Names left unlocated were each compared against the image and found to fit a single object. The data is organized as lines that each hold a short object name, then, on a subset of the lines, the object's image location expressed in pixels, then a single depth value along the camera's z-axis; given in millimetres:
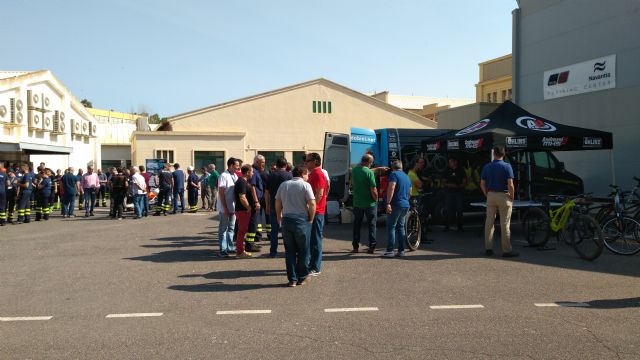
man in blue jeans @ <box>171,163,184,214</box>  18406
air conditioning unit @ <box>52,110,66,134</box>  28672
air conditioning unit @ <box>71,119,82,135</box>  31203
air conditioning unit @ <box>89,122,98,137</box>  33969
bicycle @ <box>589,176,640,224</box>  9703
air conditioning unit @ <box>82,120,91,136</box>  32812
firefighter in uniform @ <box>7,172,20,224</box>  16031
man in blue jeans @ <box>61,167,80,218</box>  17594
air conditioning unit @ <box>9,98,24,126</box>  23950
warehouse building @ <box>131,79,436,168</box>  35719
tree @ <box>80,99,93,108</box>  104762
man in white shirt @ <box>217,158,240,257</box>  9406
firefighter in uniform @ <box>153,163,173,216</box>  17625
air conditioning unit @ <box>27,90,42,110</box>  25656
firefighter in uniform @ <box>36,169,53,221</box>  16750
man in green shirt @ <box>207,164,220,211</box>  16641
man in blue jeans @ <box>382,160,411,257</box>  9102
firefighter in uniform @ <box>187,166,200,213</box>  19312
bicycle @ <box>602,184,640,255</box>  8914
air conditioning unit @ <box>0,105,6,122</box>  23047
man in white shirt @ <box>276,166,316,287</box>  7012
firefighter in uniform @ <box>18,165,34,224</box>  15969
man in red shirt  7797
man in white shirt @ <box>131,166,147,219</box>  16750
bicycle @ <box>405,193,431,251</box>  9906
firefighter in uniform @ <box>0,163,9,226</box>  14852
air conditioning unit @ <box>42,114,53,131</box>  27019
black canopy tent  11388
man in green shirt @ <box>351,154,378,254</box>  9328
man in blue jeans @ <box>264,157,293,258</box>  9258
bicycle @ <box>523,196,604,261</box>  8695
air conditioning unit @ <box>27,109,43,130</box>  25641
